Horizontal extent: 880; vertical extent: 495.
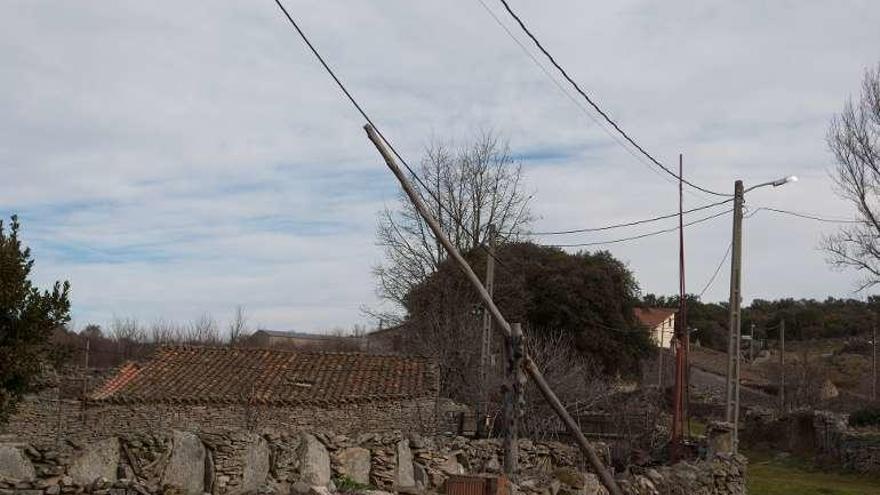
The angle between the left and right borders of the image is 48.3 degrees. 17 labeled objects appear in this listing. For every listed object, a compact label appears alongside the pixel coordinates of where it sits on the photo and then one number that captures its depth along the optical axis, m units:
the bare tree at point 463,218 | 35.50
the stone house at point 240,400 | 25.11
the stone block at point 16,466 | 8.83
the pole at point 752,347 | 67.06
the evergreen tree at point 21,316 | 14.60
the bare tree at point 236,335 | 54.00
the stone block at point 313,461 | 10.87
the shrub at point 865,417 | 34.31
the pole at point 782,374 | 45.47
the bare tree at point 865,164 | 30.17
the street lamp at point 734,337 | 19.19
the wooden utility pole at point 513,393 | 10.43
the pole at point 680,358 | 19.64
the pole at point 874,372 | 49.28
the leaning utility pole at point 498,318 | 9.67
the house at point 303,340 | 52.69
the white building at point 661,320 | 54.69
